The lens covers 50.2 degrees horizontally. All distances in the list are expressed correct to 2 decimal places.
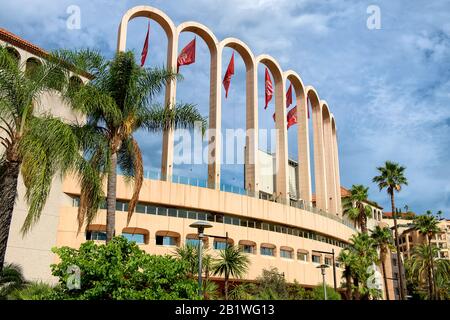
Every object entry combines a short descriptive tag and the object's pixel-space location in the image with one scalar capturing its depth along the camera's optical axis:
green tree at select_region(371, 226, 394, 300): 66.38
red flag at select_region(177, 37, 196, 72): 49.94
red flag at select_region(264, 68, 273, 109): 58.59
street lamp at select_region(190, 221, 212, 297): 22.00
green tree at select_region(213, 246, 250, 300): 39.12
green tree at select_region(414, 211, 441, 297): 76.19
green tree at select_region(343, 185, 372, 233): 70.12
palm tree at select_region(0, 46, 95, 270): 17.31
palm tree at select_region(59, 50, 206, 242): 23.36
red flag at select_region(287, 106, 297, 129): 64.25
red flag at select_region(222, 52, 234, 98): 55.41
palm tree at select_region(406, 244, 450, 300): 83.38
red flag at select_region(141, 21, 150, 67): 48.91
